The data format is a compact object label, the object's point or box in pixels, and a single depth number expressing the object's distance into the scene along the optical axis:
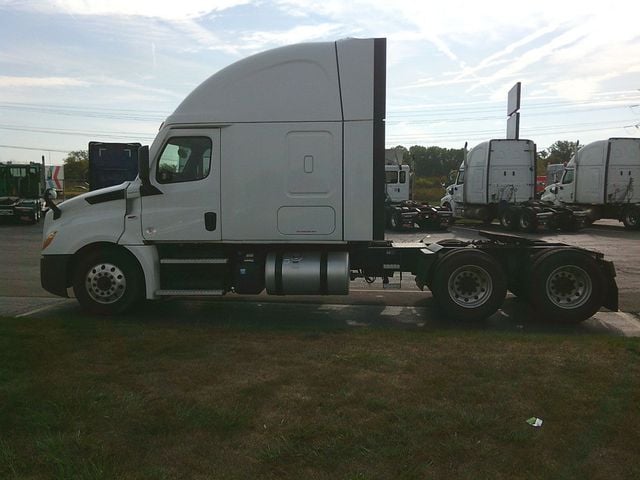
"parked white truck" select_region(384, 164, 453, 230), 23.16
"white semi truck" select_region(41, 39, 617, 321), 7.26
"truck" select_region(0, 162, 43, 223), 27.12
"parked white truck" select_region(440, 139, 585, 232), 22.81
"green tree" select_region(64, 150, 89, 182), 77.44
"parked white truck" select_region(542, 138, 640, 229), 23.72
